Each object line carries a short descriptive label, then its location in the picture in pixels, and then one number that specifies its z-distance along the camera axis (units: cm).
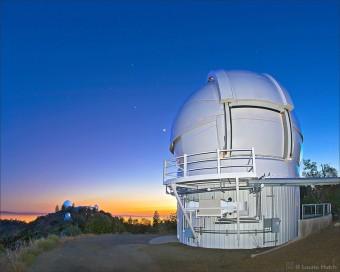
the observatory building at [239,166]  1410
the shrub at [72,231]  2409
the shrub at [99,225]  2644
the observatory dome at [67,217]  3445
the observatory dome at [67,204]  4318
